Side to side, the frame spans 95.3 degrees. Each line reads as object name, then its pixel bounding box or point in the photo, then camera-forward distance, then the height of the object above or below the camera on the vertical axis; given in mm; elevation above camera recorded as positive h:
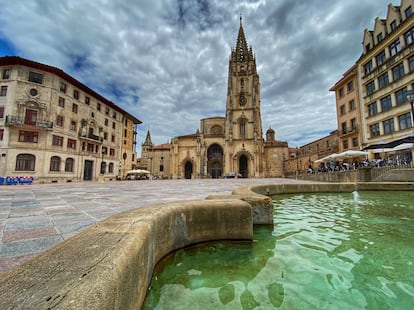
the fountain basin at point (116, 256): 736 -485
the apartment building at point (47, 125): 18625 +5257
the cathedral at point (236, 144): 34969 +5566
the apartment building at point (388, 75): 17438 +10139
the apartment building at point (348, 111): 23359 +8100
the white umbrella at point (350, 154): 15828 +1573
